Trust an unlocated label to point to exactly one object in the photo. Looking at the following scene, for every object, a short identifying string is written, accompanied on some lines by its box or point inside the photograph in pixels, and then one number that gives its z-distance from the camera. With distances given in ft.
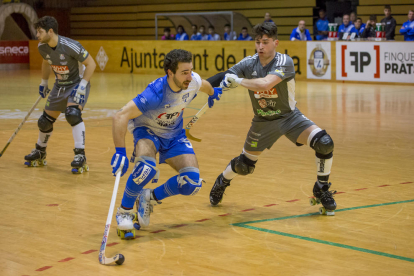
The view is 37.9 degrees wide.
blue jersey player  17.49
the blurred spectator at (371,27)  67.31
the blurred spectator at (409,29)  65.41
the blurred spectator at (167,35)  90.33
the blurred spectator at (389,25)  67.42
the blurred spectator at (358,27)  70.20
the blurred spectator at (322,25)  82.00
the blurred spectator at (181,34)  89.62
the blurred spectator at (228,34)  82.33
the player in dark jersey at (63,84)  27.91
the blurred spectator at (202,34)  86.79
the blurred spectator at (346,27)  71.05
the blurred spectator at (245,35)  82.02
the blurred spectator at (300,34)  75.31
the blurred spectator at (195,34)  86.70
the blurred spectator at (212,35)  85.46
